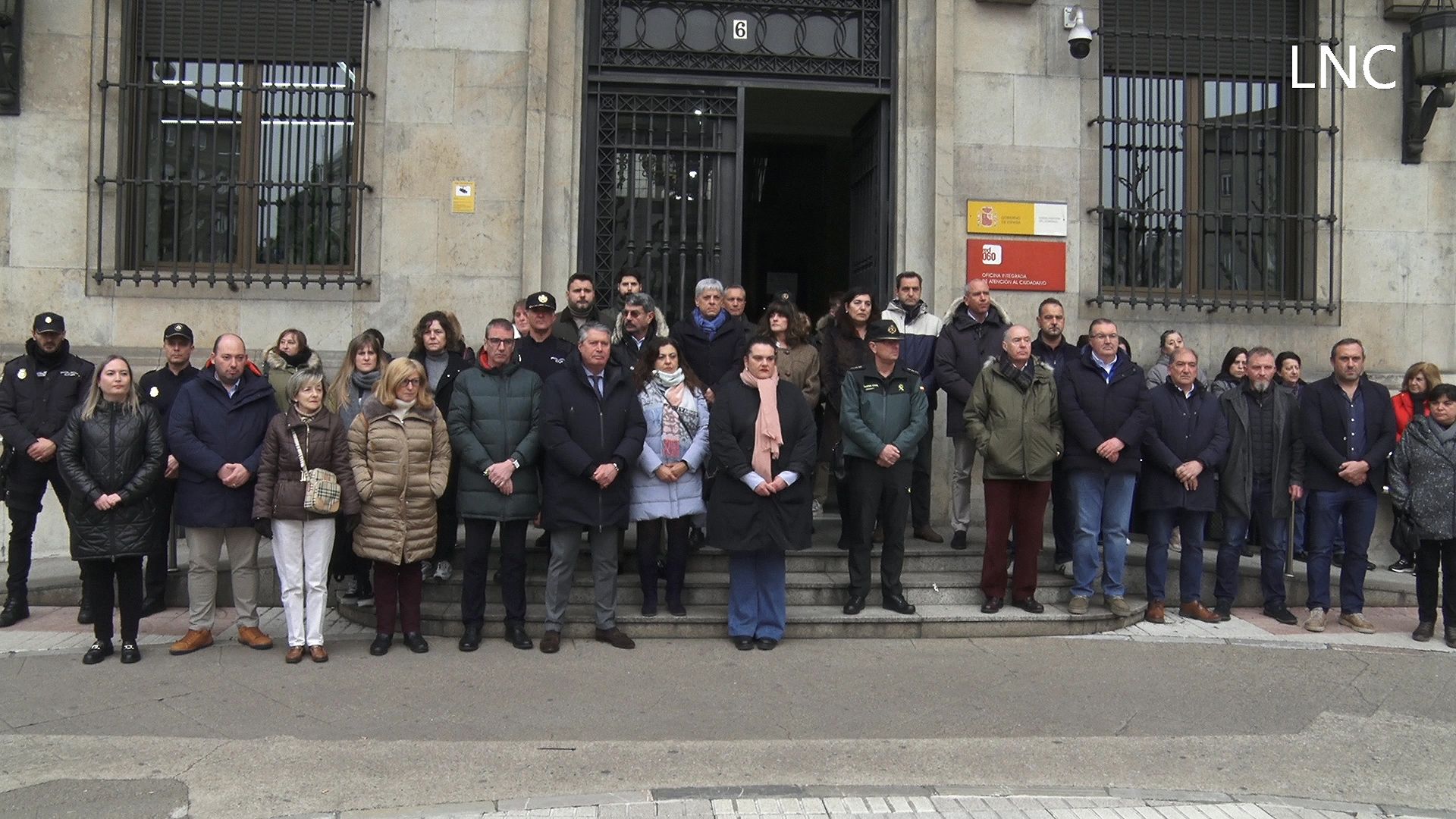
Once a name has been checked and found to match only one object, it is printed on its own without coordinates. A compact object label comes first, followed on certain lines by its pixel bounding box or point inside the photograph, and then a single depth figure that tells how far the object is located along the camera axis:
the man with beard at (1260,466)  7.81
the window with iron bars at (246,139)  9.53
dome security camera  9.60
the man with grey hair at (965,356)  8.32
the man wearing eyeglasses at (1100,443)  7.48
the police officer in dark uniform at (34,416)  7.27
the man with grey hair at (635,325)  7.75
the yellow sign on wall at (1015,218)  9.82
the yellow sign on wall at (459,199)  9.45
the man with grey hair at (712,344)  7.99
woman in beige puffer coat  6.62
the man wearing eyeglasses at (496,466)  6.79
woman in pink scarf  6.82
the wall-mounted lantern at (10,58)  9.06
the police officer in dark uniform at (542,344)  7.61
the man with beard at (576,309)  8.04
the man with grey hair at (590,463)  6.76
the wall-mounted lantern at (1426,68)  9.76
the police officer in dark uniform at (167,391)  7.12
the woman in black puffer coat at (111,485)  6.45
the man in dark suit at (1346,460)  7.65
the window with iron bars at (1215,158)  10.14
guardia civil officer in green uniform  7.30
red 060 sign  9.82
